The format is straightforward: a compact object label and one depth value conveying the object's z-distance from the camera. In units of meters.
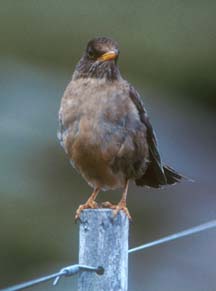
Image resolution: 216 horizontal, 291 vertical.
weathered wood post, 8.10
